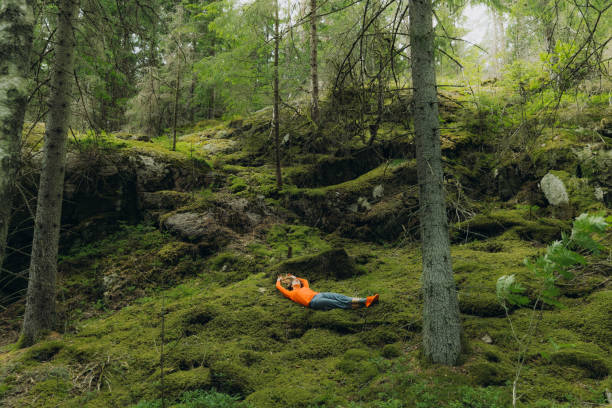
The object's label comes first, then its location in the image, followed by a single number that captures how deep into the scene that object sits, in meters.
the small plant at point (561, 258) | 2.20
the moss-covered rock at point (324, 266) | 6.80
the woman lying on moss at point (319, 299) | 5.30
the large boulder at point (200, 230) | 8.37
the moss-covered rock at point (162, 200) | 9.02
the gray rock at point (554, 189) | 6.95
